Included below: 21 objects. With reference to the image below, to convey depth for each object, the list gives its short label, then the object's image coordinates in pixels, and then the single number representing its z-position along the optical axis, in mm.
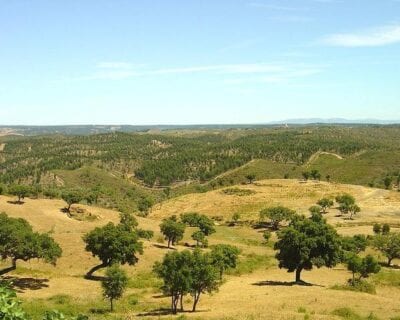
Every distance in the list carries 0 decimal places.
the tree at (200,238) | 105562
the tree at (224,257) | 75725
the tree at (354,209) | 152625
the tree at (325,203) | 160625
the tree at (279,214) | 141750
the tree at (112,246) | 74500
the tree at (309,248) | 67788
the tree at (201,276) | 52219
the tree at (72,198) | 124338
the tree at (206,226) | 116562
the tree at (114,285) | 55688
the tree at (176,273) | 51469
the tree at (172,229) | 101188
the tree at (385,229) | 121825
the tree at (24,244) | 66688
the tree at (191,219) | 124688
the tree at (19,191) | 127188
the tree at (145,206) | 176750
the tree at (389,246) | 92875
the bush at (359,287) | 62531
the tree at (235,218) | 155975
